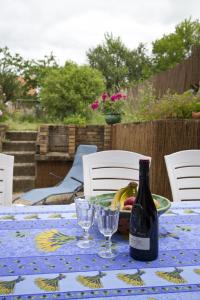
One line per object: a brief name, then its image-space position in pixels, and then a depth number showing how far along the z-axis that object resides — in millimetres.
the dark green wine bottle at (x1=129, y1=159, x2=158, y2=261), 903
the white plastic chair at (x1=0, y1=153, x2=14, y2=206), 1805
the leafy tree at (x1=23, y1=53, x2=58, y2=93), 10773
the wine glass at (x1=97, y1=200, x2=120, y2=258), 976
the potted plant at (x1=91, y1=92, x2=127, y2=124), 5582
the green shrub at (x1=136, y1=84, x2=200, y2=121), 3373
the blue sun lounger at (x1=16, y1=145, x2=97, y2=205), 3570
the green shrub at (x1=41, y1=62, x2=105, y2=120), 7582
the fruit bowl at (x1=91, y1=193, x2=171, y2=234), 1074
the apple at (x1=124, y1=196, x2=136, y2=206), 1146
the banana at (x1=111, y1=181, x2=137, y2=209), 1219
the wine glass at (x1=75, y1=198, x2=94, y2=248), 1069
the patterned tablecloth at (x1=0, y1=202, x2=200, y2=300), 750
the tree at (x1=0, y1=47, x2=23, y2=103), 10148
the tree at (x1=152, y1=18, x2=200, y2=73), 20672
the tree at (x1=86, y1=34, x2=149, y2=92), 18203
